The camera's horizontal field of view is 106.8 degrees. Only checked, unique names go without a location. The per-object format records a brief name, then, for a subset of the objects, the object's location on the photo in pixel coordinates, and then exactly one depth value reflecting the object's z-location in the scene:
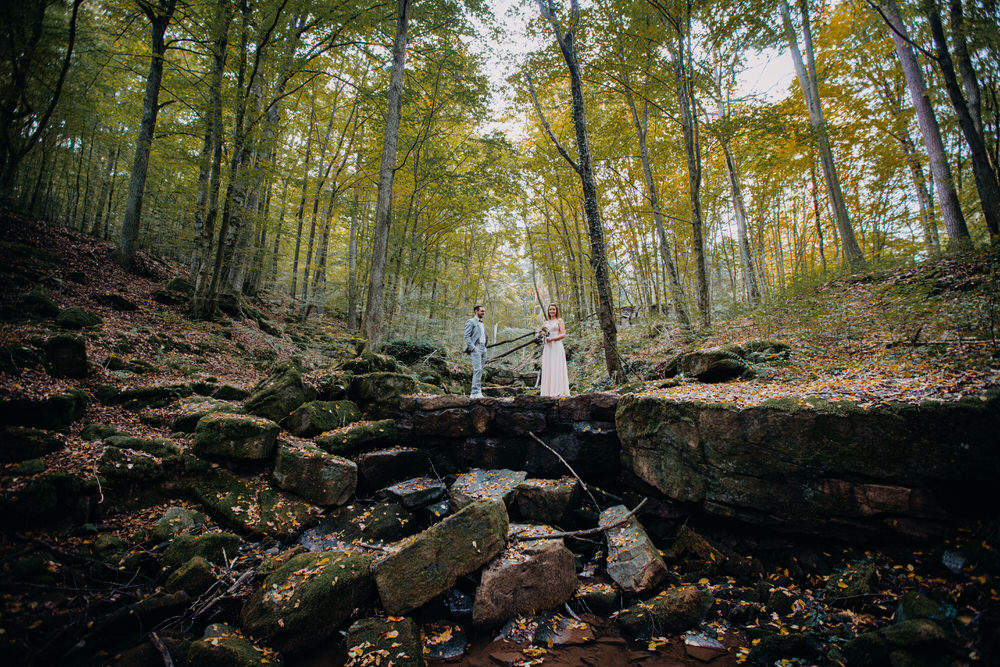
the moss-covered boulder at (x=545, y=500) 5.14
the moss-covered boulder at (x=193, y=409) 5.29
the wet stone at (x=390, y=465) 5.59
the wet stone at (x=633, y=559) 4.01
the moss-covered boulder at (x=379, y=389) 6.67
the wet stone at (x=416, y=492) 5.34
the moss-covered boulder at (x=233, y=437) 4.89
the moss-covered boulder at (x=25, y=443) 3.74
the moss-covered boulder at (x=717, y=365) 5.89
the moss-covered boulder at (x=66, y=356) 5.00
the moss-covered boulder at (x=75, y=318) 6.16
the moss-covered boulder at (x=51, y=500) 3.36
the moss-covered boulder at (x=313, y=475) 5.00
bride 7.79
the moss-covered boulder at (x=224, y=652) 2.82
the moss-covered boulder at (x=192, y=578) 3.47
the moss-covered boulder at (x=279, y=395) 5.82
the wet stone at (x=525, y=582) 3.70
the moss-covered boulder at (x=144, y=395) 5.21
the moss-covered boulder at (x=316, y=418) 5.80
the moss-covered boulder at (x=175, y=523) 3.92
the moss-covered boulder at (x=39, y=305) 5.93
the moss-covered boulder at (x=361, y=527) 4.58
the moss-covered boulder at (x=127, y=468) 4.10
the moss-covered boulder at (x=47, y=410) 4.00
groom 8.17
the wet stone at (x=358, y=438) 5.66
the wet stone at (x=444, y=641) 3.33
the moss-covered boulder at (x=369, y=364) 7.25
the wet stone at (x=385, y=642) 3.07
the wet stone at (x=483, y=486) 5.32
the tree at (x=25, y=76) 5.03
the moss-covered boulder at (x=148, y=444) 4.42
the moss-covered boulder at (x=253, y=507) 4.44
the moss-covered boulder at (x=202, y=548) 3.71
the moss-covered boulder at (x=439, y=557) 3.63
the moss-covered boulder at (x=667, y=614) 3.50
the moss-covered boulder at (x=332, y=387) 6.58
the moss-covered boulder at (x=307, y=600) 3.22
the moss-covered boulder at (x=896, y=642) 2.54
